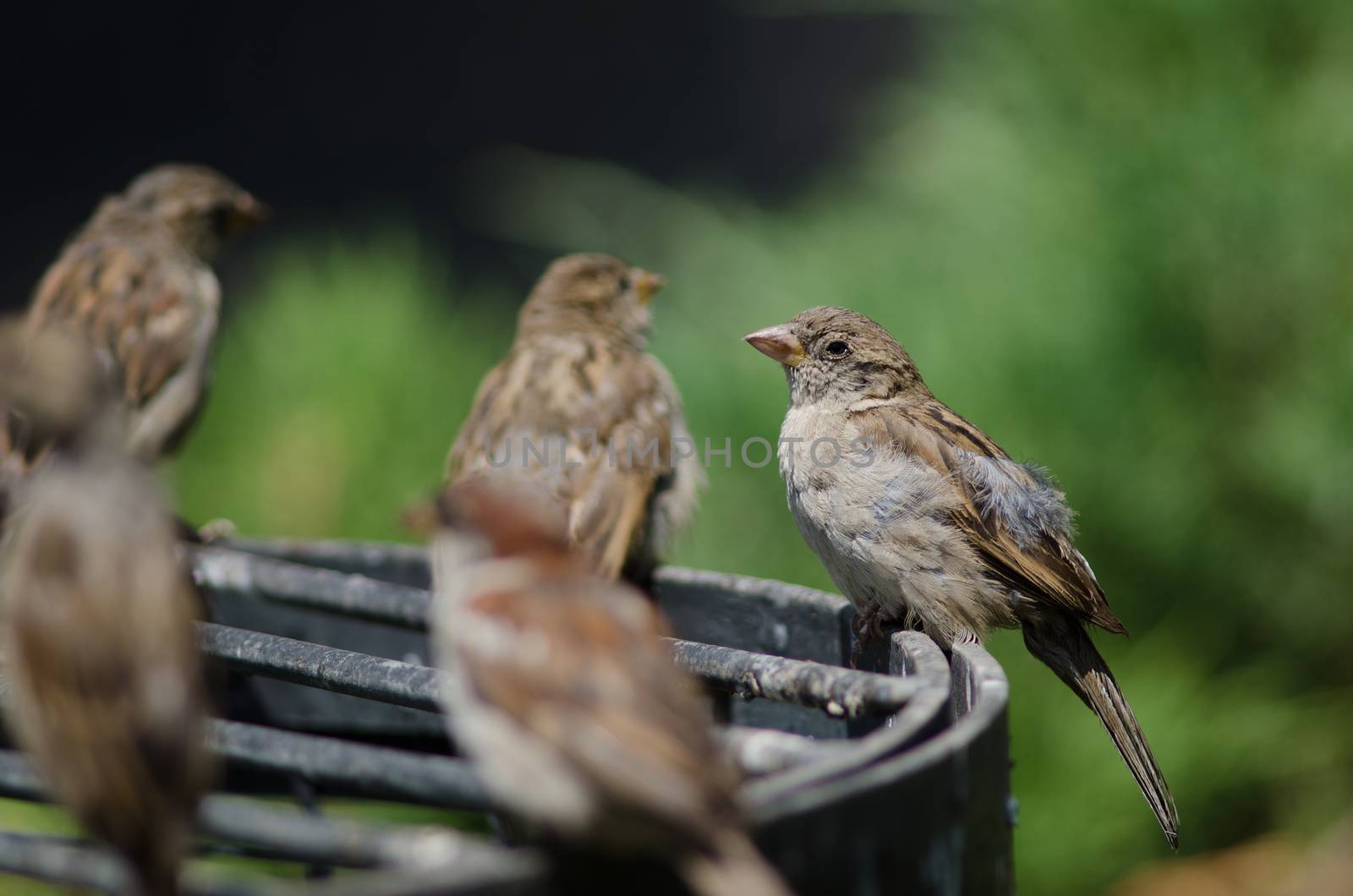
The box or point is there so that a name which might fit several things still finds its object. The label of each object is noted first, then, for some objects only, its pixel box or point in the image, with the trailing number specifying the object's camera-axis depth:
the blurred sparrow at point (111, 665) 2.18
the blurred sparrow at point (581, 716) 2.02
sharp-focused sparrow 2.89
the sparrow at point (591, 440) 2.92
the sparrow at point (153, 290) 2.99
